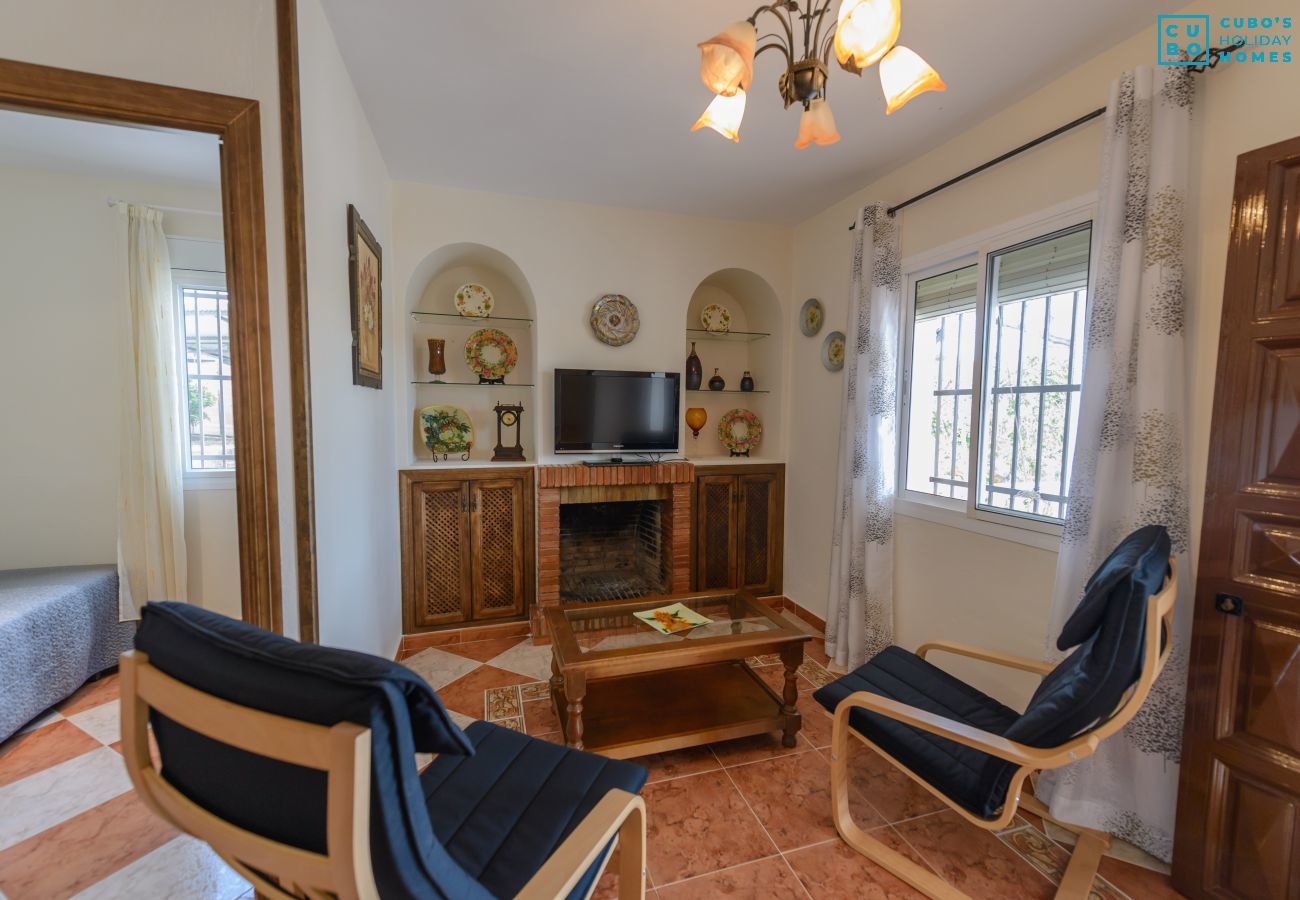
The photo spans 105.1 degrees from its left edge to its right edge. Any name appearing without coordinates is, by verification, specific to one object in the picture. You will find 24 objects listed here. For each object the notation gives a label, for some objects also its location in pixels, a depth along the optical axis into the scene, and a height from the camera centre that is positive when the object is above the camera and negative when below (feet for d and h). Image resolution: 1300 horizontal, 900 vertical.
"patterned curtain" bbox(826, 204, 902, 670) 8.41 -0.37
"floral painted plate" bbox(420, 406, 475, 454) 10.21 -0.30
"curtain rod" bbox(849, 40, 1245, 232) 4.67 +3.52
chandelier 3.52 +2.76
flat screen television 10.26 +0.14
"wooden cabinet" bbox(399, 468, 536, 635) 9.77 -2.63
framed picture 6.42 +1.59
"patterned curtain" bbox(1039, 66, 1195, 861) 4.88 +0.14
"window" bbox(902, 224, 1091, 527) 6.39 +0.67
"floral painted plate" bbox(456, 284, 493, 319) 10.41 +2.40
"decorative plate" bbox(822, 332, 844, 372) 9.86 +1.39
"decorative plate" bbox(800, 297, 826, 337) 10.51 +2.23
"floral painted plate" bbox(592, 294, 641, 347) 10.43 +2.07
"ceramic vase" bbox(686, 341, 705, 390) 11.59 +1.09
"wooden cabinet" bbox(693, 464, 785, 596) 11.32 -2.51
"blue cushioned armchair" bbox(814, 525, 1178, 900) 3.82 -2.65
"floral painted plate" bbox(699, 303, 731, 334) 12.01 +2.42
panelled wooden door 4.10 -1.36
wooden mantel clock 10.77 -0.17
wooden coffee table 6.07 -3.85
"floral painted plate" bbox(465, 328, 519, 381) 10.63 +1.33
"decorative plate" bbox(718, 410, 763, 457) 12.11 -0.29
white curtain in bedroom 8.23 -0.45
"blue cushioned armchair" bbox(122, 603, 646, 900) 2.06 -1.60
